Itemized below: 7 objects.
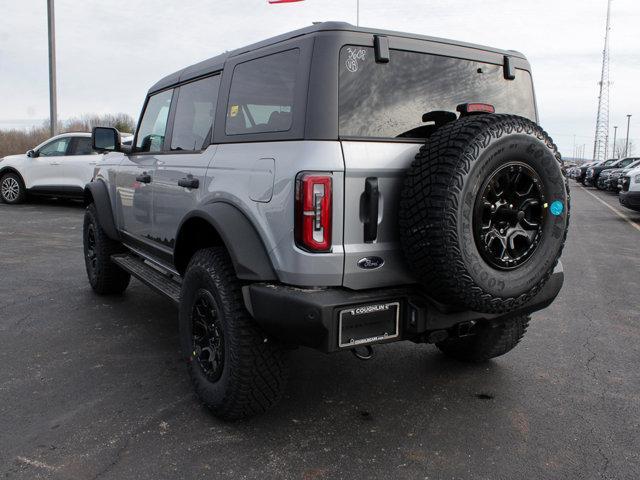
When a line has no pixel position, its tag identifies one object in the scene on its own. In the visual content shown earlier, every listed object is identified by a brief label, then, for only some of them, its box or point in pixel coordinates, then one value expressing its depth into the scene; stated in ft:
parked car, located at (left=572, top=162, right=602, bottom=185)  108.58
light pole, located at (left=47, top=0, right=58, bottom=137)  55.36
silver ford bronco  8.38
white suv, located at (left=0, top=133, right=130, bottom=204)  43.73
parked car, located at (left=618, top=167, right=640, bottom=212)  40.78
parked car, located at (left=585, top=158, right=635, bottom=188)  89.73
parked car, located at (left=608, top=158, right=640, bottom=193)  77.05
